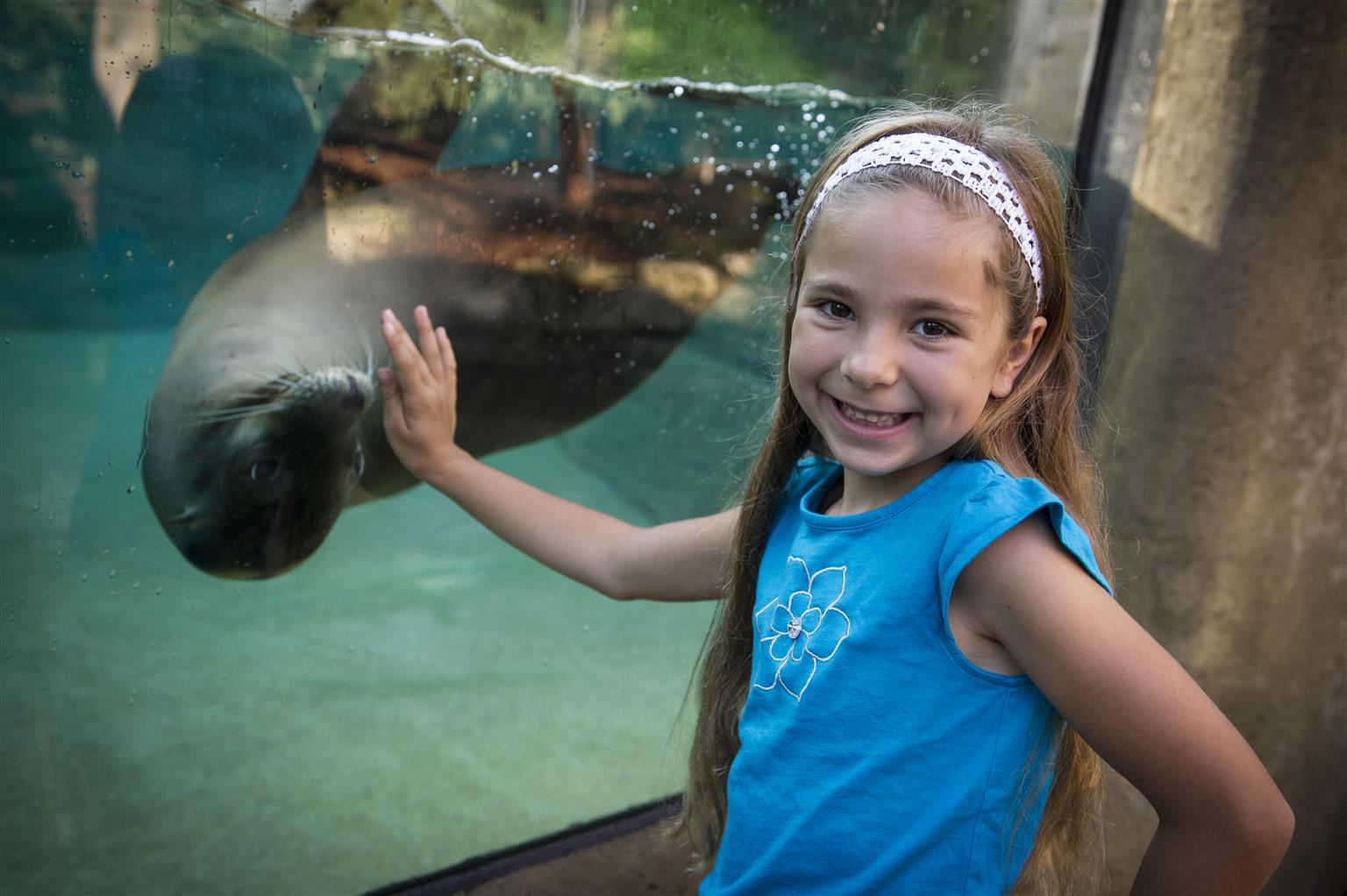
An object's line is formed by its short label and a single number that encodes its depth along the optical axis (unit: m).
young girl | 1.13
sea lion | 1.71
